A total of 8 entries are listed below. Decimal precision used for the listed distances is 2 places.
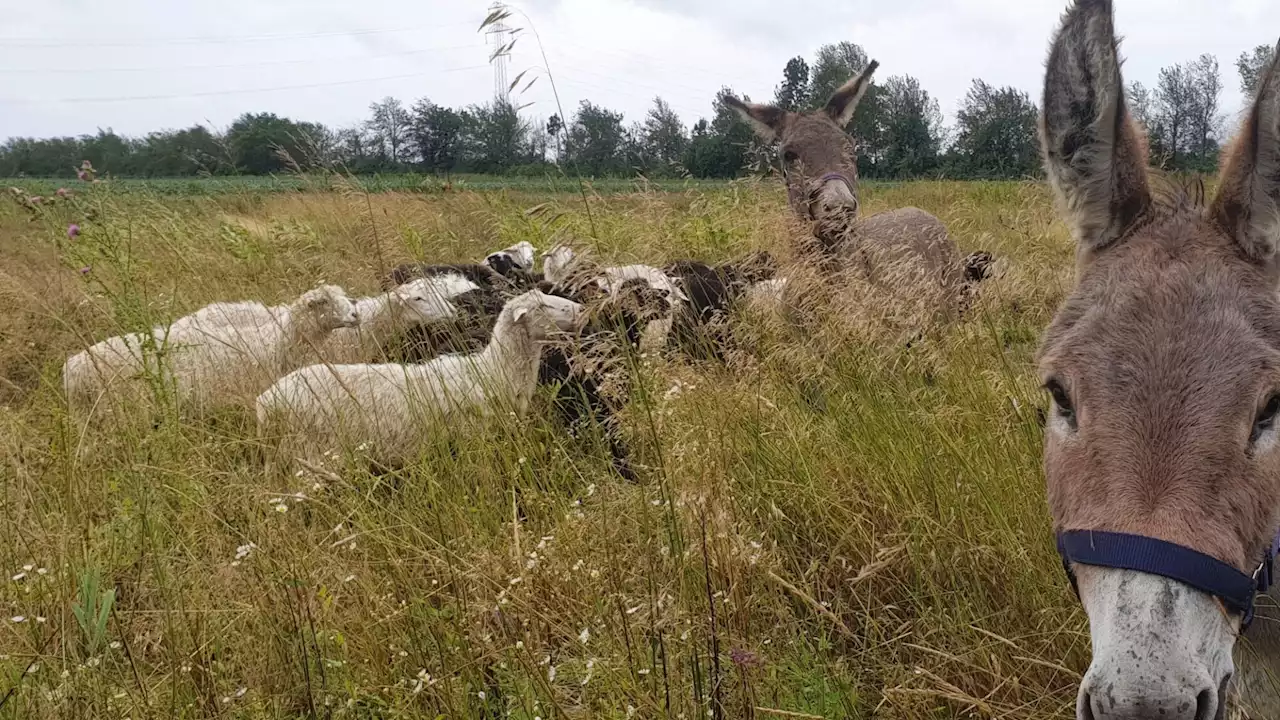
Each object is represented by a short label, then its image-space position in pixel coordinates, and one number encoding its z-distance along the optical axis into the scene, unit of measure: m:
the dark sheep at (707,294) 4.09
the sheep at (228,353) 4.21
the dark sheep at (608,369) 2.91
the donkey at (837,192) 5.12
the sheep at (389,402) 3.71
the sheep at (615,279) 3.28
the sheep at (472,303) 4.91
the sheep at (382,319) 5.14
